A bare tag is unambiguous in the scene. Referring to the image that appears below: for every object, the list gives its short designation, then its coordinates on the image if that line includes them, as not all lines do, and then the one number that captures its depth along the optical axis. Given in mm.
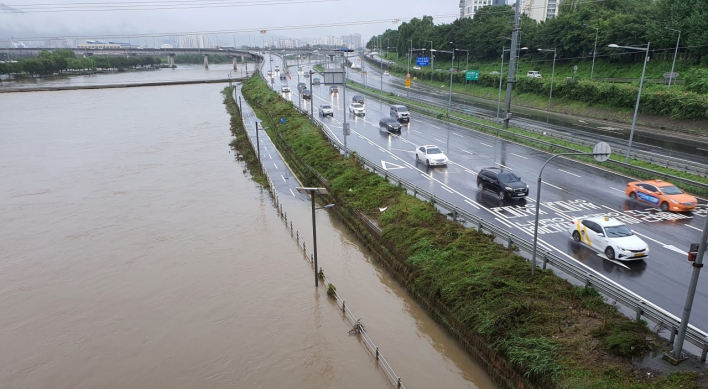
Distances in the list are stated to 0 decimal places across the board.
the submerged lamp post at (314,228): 19188
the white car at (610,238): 18531
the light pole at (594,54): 66556
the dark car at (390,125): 48719
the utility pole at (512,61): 41125
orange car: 23922
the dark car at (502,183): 26312
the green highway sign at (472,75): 68125
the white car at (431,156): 35188
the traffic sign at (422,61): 77019
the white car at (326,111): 62094
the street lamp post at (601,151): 15337
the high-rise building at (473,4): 175625
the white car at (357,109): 61844
